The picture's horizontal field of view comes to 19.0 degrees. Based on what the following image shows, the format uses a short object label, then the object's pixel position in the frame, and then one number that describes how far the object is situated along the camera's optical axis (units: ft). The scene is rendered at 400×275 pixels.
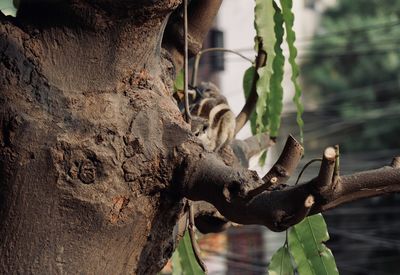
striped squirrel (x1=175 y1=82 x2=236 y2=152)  6.71
